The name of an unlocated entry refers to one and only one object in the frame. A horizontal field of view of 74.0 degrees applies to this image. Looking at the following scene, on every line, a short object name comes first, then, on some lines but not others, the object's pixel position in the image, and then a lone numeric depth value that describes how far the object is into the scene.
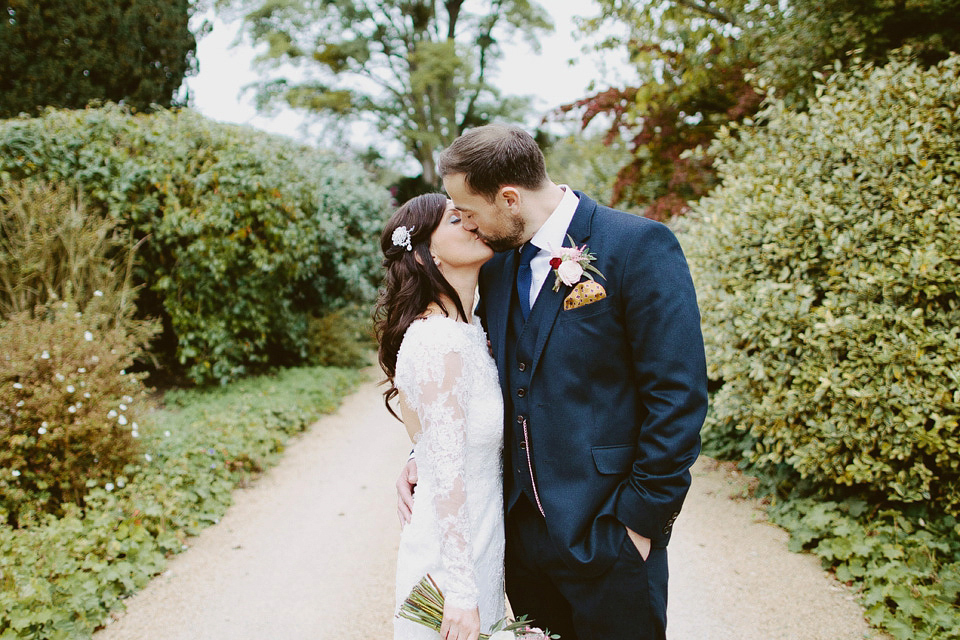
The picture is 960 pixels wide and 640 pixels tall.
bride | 1.89
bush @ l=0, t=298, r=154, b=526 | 3.95
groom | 1.67
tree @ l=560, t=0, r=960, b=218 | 5.22
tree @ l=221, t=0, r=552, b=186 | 21.53
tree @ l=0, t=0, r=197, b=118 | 9.34
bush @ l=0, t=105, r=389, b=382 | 6.50
